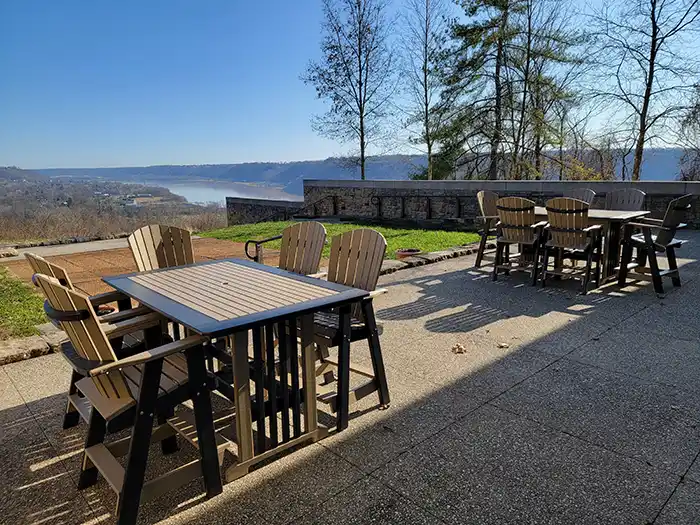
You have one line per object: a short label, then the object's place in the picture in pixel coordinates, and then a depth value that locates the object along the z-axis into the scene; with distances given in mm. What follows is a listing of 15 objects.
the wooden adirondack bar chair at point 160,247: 3016
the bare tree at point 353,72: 15227
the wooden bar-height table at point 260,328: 1759
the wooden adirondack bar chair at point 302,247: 2982
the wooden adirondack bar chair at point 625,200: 5559
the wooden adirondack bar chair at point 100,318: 1901
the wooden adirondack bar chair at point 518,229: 4871
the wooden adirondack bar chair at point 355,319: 2246
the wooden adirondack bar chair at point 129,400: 1507
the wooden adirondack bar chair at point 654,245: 4371
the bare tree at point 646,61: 10375
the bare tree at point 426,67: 14883
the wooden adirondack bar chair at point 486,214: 5715
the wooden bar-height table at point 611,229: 4566
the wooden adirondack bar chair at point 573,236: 4473
